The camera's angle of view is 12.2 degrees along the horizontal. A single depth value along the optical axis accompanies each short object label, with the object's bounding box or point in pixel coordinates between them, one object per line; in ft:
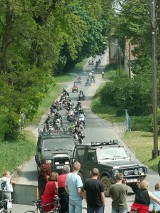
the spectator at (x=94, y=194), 55.06
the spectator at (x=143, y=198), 52.65
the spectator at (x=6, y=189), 66.28
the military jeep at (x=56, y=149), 104.17
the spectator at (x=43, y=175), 64.54
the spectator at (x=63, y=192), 62.54
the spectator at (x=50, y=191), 59.72
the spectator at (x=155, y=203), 54.01
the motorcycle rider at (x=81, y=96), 297.57
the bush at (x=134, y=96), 223.30
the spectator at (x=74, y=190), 57.57
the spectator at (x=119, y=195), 56.34
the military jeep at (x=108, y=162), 86.79
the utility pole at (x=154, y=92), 120.55
